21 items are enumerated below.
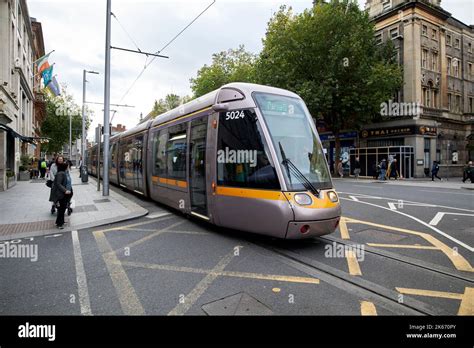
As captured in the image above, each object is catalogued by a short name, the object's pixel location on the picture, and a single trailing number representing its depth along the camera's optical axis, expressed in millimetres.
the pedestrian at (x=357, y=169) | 28062
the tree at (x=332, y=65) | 24500
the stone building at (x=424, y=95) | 27469
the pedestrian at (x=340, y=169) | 28634
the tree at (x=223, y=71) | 38025
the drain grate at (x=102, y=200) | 11281
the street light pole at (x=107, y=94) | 13316
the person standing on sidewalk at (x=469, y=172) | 21516
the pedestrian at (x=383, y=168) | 24359
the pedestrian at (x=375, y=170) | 26891
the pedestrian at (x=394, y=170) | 26641
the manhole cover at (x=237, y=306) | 3193
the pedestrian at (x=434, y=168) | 24250
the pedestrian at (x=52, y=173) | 8782
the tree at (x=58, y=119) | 48938
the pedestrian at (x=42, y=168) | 25169
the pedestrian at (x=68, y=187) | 7526
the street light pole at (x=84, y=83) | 26875
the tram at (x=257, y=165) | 5059
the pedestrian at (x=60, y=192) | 7152
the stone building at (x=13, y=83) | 15318
